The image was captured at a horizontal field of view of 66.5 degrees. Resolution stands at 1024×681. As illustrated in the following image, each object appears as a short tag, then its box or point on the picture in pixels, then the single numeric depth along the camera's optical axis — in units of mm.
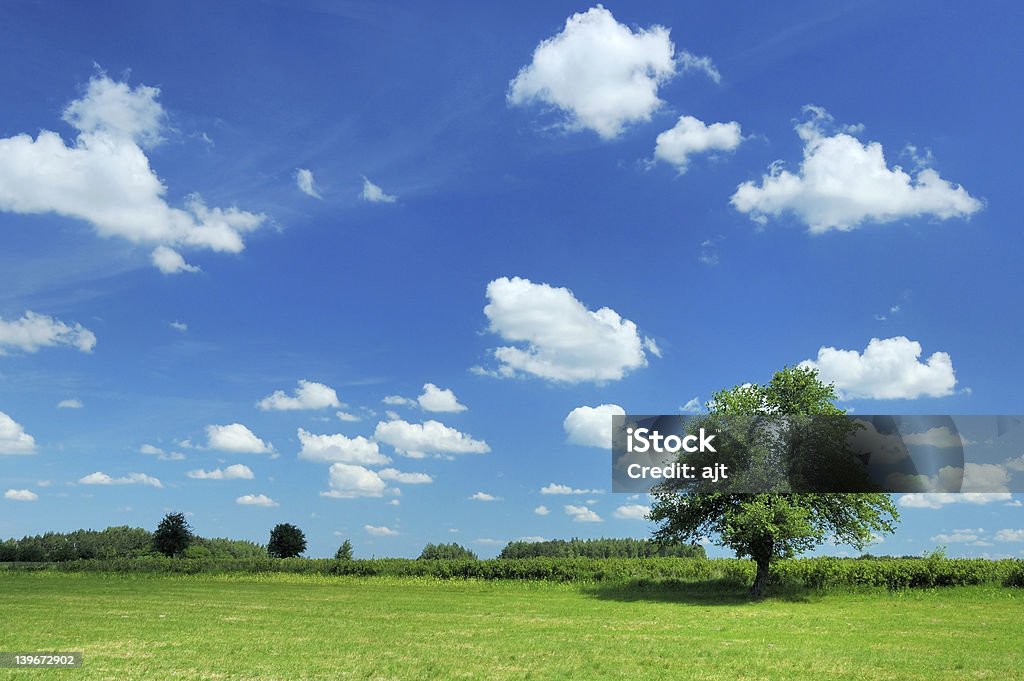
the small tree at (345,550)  78688
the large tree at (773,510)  38188
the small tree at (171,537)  84188
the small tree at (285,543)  86688
